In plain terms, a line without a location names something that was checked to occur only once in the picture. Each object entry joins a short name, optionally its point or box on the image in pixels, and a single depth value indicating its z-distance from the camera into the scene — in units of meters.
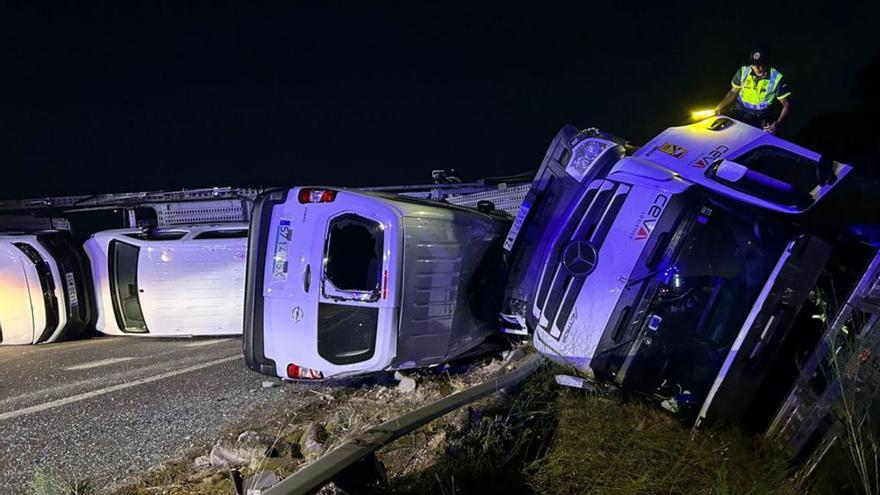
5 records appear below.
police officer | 4.86
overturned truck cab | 3.10
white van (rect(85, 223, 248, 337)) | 6.13
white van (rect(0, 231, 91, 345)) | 6.08
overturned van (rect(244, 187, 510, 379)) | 3.94
